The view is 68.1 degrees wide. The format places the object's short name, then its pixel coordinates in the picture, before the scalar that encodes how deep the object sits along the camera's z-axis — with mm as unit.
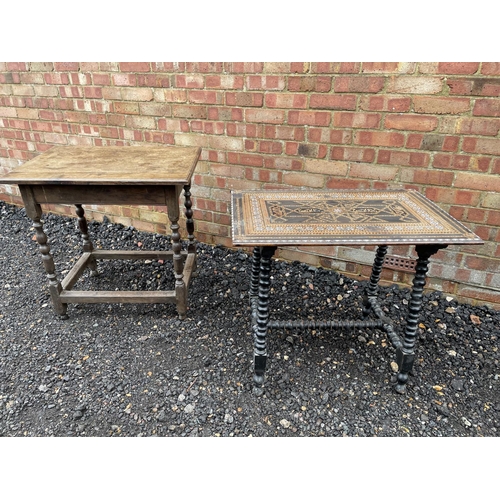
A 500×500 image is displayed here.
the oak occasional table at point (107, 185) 2145
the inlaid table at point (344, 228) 1804
